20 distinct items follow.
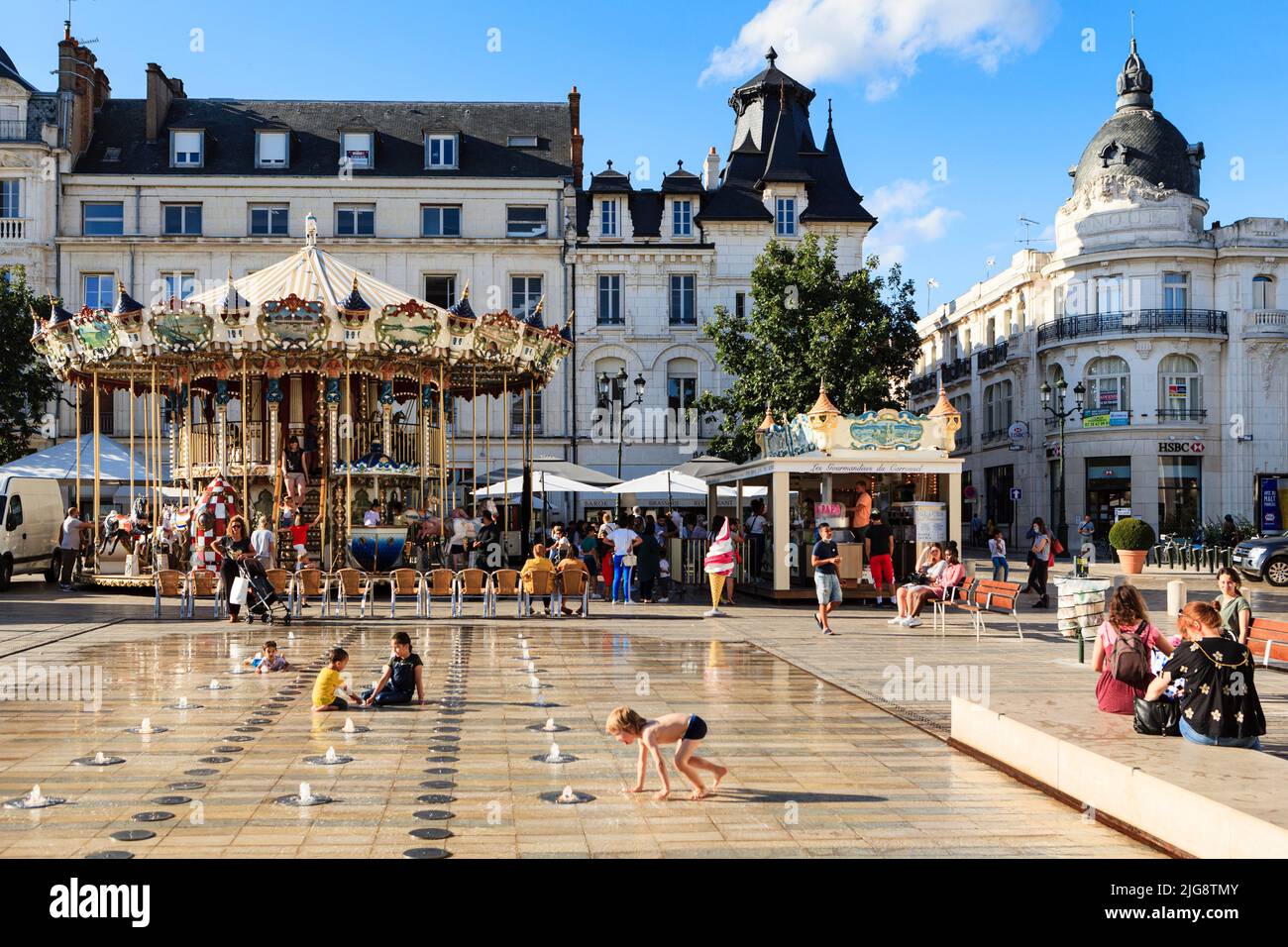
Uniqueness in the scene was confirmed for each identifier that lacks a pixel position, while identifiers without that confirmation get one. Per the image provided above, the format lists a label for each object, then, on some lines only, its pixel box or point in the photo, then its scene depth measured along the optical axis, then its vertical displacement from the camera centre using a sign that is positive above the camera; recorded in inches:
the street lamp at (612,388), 1667.1 +170.2
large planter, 1293.1 -51.1
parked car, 1169.4 -46.6
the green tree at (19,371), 1430.9 +168.2
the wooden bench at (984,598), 693.9 -48.7
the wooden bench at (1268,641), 525.3 -54.3
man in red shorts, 919.7 -28.5
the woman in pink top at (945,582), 746.2 -41.5
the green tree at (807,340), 1519.4 +210.2
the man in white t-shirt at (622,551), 915.4 -26.7
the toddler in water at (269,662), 544.4 -62.7
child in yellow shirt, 439.2 -57.9
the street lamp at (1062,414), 1494.8 +119.2
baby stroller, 737.0 -44.0
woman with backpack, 371.9 -42.0
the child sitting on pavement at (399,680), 454.0 -59.5
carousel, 925.8 +101.2
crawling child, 314.0 -54.8
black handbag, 337.1 -55.2
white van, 1061.1 -6.4
